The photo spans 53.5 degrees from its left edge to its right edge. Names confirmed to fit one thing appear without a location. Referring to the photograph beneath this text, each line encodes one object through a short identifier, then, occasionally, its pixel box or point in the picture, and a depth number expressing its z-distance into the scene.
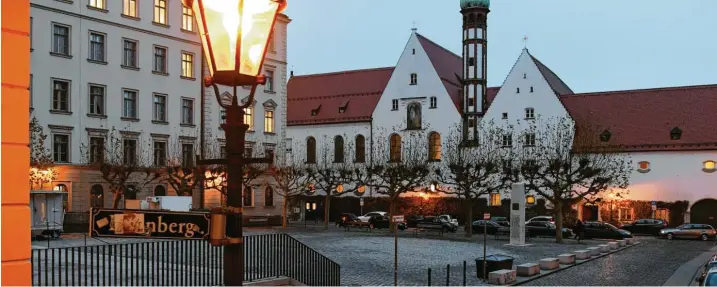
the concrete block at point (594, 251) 33.83
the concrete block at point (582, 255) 32.09
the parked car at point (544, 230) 49.09
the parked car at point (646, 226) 52.84
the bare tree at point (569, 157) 43.72
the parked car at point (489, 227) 48.15
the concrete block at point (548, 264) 27.36
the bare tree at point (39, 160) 39.11
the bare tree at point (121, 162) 43.54
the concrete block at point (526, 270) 24.94
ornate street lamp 4.47
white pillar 39.56
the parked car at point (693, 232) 49.34
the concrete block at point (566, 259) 29.89
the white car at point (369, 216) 57.72
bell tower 65.88
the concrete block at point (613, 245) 38.33
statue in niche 68.44
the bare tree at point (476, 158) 49.13
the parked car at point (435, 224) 48.92
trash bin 24.00
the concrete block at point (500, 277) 22.66
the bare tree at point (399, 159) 51.69
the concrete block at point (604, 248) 36.46
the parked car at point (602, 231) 47.38
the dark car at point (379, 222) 56.00
